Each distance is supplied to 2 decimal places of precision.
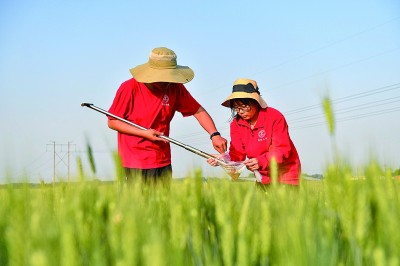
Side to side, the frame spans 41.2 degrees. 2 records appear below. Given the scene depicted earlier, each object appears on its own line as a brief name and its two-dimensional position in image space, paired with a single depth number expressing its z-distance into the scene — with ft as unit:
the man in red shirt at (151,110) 12.55
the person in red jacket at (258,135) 11.86
